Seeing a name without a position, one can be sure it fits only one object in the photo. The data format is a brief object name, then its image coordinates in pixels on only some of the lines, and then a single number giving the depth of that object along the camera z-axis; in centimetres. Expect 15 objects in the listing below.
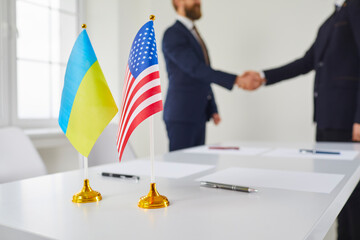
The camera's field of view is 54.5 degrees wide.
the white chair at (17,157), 129
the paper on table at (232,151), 141
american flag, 66
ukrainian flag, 71
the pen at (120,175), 90
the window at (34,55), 246
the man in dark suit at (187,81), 227
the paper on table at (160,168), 98
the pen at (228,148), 153
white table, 50
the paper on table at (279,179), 79
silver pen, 74
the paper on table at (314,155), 127
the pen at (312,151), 135
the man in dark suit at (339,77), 192
